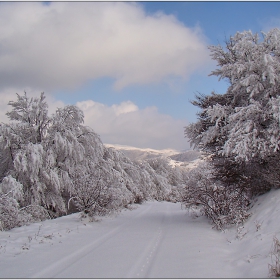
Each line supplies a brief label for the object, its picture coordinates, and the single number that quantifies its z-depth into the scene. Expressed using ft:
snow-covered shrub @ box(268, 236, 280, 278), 14.30
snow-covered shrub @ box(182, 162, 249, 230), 32.27
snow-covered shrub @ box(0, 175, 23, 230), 32.89
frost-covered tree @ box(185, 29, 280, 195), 32.76
